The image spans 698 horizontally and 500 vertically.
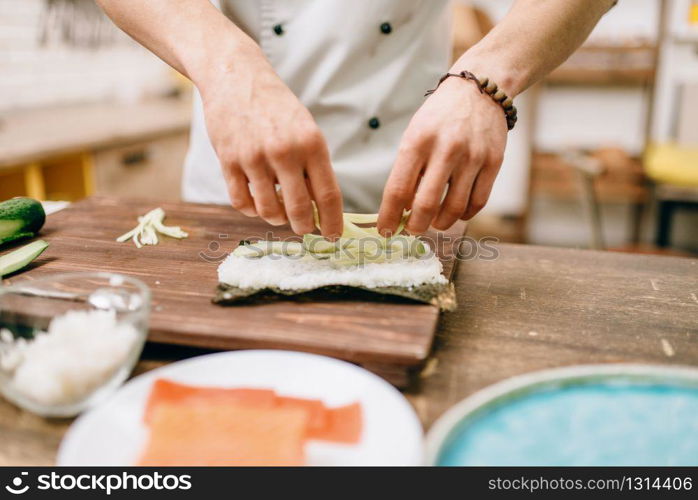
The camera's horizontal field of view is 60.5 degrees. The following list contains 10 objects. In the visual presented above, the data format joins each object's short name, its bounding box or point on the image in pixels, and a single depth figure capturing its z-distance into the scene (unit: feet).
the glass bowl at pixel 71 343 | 2.19
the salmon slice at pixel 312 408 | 2.14
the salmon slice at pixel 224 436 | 1.90
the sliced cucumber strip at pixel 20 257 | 3.49
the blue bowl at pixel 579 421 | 1.95
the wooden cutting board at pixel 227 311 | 2.58
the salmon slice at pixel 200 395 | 2.15
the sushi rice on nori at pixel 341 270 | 2.99
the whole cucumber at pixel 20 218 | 3.88
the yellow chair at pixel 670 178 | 10.77
